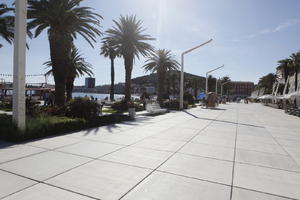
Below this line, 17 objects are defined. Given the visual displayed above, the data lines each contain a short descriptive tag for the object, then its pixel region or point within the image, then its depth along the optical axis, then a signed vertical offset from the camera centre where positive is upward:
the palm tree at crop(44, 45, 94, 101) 27.91 +3.66
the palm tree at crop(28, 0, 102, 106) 14.26 +4.91
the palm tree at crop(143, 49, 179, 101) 32.23 +4.78
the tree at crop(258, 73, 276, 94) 79.38 +6.37
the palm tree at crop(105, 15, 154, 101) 23.28 +6.07
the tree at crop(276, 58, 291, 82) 50.89 +8.08
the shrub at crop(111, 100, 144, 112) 20.29 -1.20
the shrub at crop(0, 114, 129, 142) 6.82 -1.34
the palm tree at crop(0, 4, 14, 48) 19.40 +6.57
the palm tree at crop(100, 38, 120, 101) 34.25 +4.12
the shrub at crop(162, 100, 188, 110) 24.02 -1.14
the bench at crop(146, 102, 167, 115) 16.89 -1.21
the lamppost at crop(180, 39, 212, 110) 22.93 +3.08
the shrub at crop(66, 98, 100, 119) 11.23 -0.85
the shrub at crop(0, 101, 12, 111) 18.88 -1.38
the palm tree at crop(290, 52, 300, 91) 42.62 +7.61
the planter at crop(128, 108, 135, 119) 13.57 -1.20
